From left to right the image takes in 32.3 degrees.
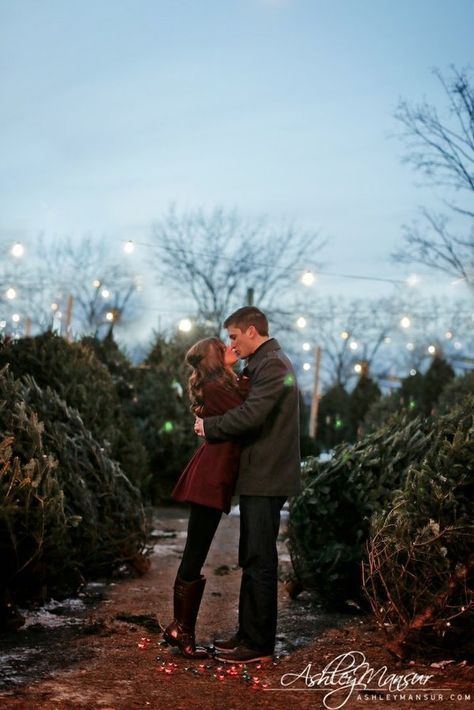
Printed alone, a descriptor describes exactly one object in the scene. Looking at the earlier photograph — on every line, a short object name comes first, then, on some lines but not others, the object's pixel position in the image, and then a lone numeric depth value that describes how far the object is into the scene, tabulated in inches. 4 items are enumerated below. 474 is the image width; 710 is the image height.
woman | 189.5
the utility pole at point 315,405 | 1192.4
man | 186.4
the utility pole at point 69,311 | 1103.8
